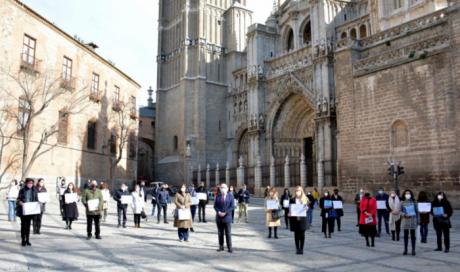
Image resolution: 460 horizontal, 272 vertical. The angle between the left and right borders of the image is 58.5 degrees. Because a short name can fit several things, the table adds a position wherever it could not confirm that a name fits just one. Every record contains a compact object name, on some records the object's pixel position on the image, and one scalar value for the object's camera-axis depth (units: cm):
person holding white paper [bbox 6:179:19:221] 1271
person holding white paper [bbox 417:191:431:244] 979
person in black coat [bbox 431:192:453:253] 873
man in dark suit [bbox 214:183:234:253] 845
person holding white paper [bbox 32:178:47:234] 1067
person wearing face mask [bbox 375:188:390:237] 1162
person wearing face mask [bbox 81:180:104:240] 990
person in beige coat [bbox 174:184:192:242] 970
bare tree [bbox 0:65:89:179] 1897
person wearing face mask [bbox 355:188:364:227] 1377
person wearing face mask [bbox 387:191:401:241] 1012
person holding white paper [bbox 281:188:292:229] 1240
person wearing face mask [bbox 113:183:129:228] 1248
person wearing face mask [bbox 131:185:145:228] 1246
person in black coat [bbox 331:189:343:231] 1172
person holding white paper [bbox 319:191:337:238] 1099
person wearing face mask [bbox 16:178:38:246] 880
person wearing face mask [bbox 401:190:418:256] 856
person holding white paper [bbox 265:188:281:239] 1068
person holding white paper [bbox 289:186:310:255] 823
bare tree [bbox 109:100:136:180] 2867
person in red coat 936
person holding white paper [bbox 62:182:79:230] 1159
